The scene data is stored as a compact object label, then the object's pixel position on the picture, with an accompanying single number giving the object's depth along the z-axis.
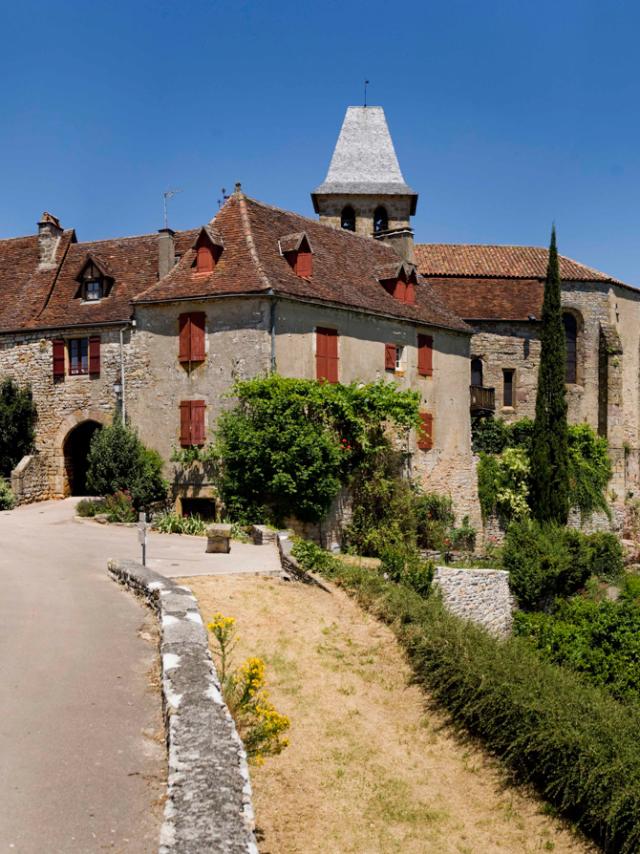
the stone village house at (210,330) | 23.47
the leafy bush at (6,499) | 23.80
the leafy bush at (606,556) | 24.23
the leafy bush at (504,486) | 28.42
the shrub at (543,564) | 21.58
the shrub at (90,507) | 22.28
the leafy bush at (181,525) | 20.86
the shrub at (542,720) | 9.30
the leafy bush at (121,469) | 22.83
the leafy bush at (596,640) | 18.28
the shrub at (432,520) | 25.06
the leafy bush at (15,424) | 25.45
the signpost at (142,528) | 14.51
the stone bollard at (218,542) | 17.70
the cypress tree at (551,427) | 27.70
